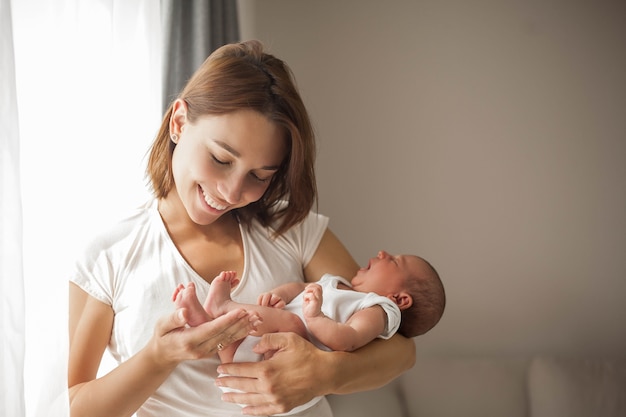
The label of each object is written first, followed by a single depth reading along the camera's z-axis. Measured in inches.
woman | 55.2
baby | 56.1
